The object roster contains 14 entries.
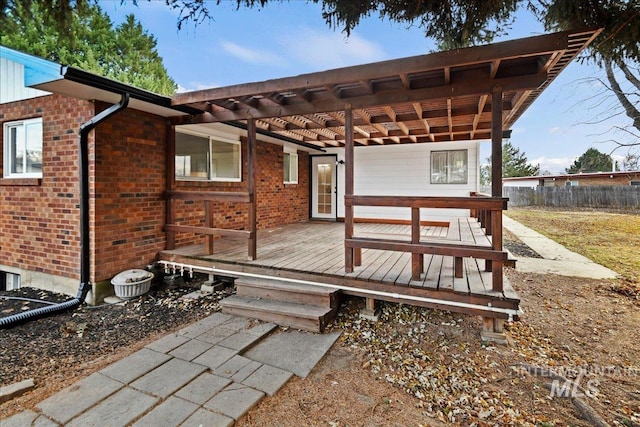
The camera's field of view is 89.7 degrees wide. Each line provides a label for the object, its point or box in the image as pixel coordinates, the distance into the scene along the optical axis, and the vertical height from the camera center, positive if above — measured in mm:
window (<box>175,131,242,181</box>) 5844 +1120
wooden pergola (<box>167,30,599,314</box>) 3051 +1438
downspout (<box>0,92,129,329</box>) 4121 +140
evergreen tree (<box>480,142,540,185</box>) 39438 +6031
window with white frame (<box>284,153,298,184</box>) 9320 +1347
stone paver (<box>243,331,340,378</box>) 2904 -1346
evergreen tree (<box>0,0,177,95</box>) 12070 +7427
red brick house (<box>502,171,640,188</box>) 20016 +2400
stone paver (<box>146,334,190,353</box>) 3162 -1310
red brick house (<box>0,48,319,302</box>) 4371 +494
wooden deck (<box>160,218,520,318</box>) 3438 -715
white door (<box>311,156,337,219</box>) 10227 +856
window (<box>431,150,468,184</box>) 8547 +1242
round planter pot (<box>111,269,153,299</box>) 4430 -958
